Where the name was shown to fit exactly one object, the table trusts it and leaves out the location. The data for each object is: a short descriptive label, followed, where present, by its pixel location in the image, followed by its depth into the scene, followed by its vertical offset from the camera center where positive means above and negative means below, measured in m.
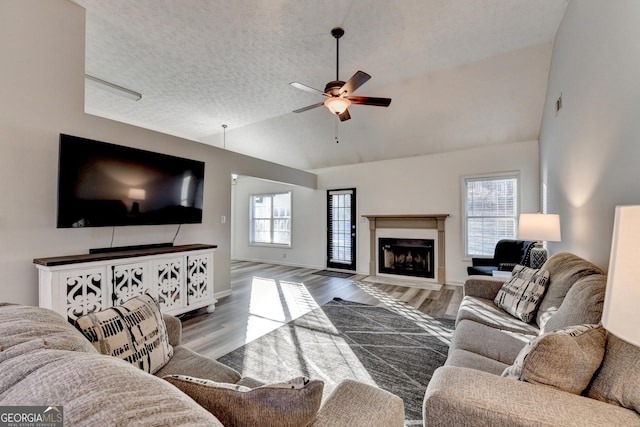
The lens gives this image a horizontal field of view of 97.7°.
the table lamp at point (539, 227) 2.80 -0.06
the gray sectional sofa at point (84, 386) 0.49 -0.33
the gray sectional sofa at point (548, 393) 0.92 -0.63
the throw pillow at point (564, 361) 1.04 -0.52
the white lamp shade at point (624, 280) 0.68 -0.15
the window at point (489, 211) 4.91 +0.18
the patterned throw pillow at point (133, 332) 1.23 -0.53
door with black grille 6.56 -0.20
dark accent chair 4.20 -0.57
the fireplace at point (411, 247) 5.44 -0.54
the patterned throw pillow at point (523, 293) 2.18 -0.60
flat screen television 2.76 +0.39
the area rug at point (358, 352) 2.23 -1.25
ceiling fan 2.80 +1.32
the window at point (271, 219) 7.58 +0.04
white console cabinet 2.53 -0.62
